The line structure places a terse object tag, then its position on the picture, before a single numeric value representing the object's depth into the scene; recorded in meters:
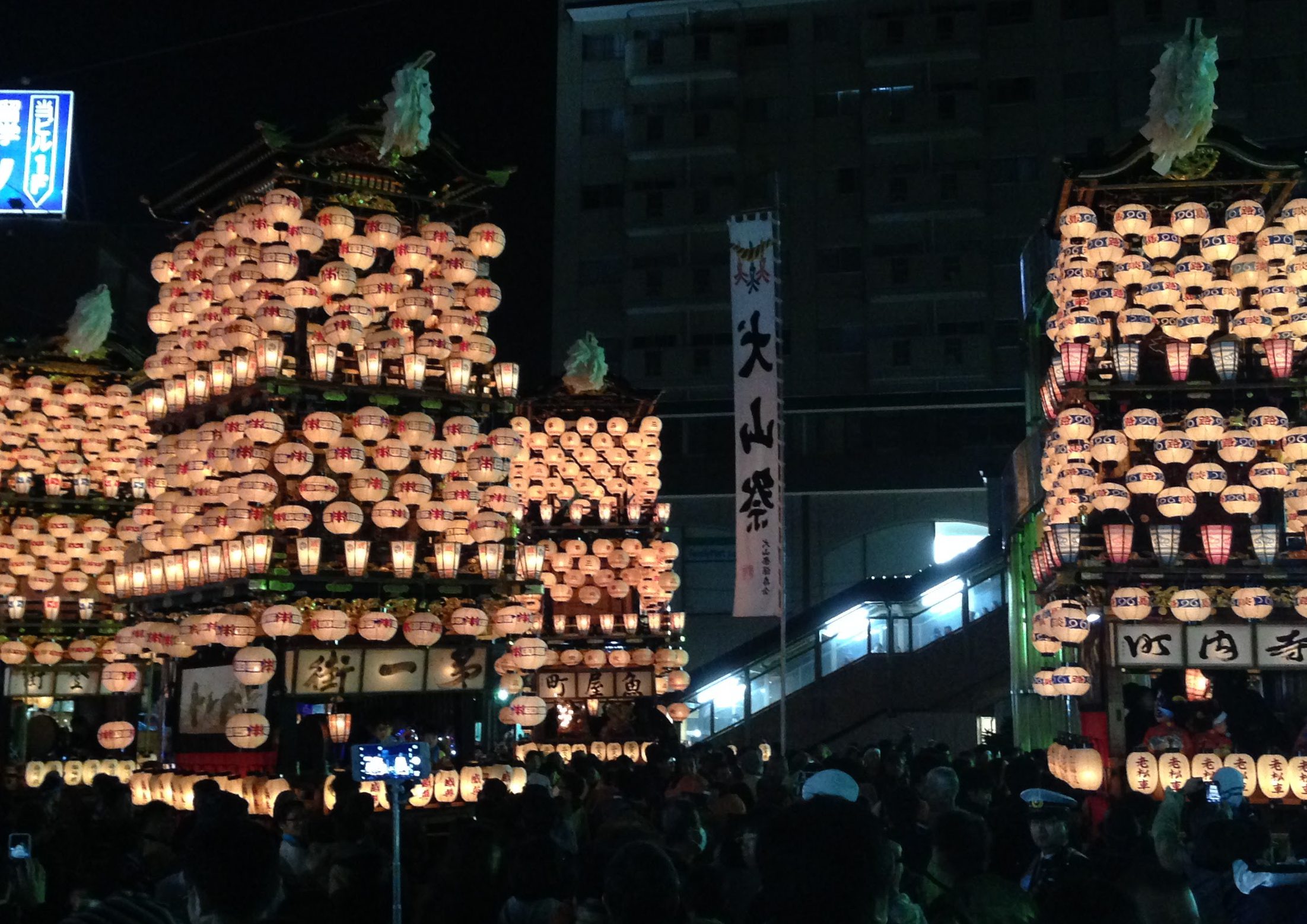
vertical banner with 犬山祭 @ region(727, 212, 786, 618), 22.38
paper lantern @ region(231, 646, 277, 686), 18.41
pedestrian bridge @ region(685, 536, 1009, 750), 30.33
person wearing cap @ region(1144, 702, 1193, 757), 15.77
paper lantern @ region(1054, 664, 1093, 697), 17.67
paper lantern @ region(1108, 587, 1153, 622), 17.19
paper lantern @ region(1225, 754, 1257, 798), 15.25
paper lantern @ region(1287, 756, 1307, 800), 15.32
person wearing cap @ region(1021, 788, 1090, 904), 6.99
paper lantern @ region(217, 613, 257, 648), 18.80
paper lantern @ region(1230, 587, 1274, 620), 16.92
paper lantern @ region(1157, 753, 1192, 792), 15.57
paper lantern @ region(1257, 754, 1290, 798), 15.32
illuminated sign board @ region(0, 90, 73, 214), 29.08
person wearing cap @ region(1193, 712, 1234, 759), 15.71
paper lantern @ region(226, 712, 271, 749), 18.45
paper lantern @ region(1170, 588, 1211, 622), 17.05
